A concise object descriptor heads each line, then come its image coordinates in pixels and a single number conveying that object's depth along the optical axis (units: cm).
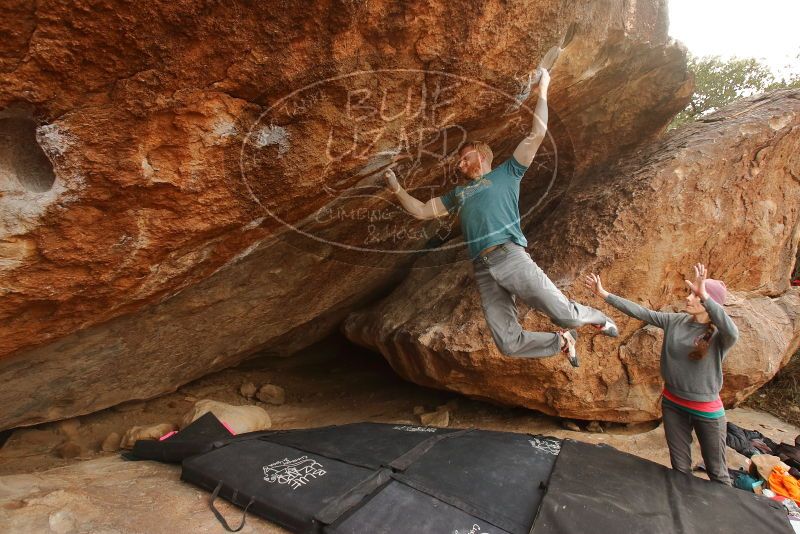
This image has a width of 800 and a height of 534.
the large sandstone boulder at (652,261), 392
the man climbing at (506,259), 294
